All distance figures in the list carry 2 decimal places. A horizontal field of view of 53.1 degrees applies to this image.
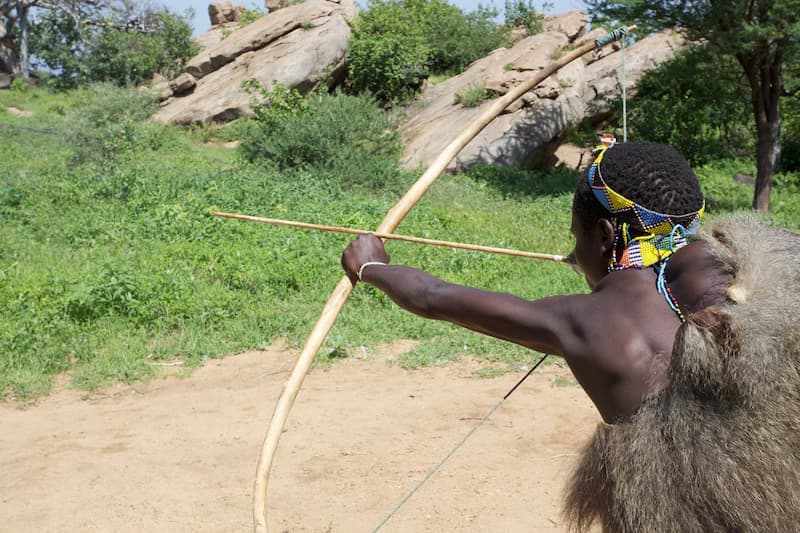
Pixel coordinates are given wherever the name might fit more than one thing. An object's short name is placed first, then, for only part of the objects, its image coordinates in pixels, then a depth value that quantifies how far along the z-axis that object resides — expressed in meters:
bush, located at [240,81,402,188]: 12.22
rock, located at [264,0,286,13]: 27.05
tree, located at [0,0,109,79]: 25.84
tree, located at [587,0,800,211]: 10.51
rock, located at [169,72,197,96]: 19.86
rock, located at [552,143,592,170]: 16.09
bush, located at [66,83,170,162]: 12.50
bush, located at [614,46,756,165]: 14.83
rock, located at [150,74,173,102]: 19.72
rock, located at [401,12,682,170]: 14.75
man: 1.69
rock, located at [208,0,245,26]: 29.53
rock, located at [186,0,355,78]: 19.84
